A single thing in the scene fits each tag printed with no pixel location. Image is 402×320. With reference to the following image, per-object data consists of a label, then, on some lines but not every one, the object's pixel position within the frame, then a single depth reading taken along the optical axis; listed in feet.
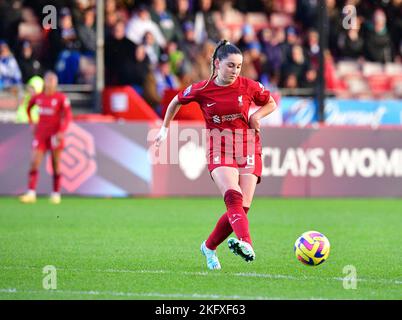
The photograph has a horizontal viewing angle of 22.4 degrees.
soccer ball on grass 30.22
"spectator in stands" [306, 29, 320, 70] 77.56
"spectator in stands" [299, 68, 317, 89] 75.51
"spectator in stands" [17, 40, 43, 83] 65.36
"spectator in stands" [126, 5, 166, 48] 70.18
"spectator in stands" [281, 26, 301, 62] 74.69
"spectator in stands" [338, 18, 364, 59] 80.48
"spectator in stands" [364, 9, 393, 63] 80.02
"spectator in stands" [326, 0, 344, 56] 80.18
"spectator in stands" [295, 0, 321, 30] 79.46
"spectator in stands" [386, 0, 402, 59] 83.25
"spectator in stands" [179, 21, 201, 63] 71.00
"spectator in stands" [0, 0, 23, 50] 65.87
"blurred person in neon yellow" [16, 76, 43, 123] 62.75
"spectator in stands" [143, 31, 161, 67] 68.40
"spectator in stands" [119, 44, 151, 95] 67.72
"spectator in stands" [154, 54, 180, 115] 69.21
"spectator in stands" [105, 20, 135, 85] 67.82
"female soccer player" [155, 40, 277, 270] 30.19
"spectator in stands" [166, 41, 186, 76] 70.23
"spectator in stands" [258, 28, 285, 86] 74.64
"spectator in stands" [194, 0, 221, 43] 73.20
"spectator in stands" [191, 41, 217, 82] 69.10
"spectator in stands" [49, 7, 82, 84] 64.90
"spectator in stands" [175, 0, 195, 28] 73.00
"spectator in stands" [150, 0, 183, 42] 71.20
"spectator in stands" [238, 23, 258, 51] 73.56
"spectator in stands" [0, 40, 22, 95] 64.23
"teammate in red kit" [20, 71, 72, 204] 57.57
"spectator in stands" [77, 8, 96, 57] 66.39
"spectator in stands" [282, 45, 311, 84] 74.38
